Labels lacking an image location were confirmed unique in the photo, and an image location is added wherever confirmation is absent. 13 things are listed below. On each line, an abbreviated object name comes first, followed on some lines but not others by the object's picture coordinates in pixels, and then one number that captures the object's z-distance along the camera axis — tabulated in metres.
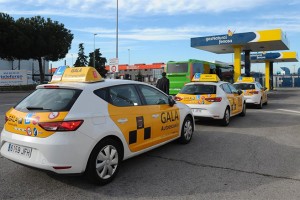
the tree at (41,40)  37.41
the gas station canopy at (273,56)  41.16
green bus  19.76
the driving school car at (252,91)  15.58
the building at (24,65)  74.88
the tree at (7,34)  35.22
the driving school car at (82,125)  4.08
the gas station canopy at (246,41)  23.81
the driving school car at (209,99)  9.41
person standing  12.16
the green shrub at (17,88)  32.48
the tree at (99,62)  69.67
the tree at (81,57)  79.06
